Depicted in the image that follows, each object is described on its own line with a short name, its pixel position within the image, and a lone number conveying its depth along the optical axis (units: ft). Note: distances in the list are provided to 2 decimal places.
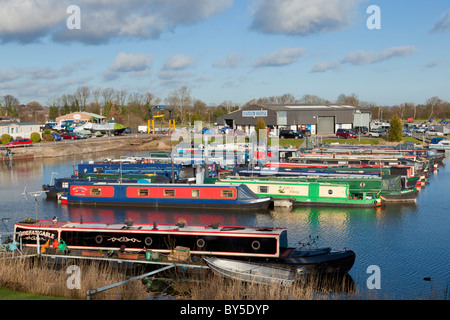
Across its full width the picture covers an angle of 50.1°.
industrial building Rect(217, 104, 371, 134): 276.00
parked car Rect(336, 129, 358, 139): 257.14
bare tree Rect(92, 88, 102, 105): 449.48
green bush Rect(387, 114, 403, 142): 237.86
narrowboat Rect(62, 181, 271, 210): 109.09
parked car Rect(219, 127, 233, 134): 265.13
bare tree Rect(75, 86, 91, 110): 451.94
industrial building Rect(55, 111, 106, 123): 351.87
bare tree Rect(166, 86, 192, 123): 437.58
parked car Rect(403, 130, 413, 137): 280.72
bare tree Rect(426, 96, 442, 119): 475.31
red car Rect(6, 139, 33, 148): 233.64
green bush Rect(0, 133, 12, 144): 247.09
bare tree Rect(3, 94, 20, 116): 448.98
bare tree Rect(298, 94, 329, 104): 515.91
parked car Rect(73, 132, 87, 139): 287.16
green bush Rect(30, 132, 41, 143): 254.27
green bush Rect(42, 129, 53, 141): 264.58
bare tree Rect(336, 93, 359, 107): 470.60
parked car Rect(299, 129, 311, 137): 268.62
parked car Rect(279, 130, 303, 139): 250.16
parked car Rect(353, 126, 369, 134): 287.93
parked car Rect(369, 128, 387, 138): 271.08
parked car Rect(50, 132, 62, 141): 272.10
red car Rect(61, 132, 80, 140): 278.65
